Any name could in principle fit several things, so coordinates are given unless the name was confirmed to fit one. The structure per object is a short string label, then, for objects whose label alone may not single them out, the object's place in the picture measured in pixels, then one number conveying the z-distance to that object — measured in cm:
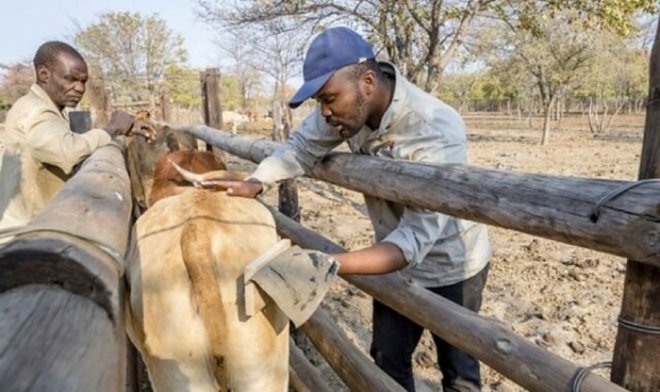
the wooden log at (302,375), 288
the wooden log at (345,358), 221
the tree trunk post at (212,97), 626
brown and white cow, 184
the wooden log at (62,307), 66
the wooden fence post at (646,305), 119
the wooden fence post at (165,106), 938
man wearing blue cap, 186
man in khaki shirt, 269
